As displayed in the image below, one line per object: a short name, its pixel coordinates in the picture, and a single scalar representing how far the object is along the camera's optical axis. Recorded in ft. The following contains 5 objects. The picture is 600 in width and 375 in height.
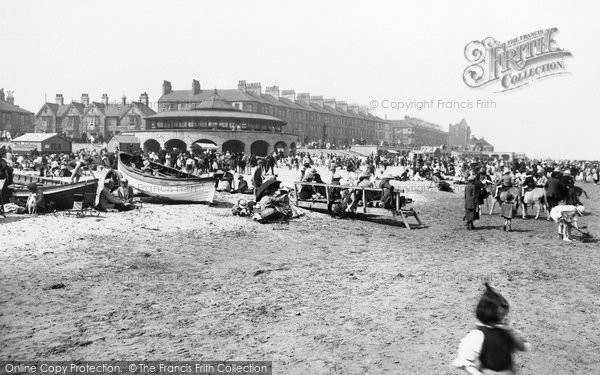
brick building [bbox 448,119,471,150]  603.26
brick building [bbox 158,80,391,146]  265.75
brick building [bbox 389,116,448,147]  421.18
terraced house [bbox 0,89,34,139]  253.85
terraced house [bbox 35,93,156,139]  263.29
